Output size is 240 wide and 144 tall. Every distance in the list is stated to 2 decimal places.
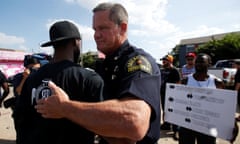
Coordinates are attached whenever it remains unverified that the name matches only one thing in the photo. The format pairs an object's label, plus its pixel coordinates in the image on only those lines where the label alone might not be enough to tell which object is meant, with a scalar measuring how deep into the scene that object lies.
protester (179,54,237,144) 2.26
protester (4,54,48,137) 2.90
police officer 0.76
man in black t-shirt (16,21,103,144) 1.05
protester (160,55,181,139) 4.06
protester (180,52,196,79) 3.84
